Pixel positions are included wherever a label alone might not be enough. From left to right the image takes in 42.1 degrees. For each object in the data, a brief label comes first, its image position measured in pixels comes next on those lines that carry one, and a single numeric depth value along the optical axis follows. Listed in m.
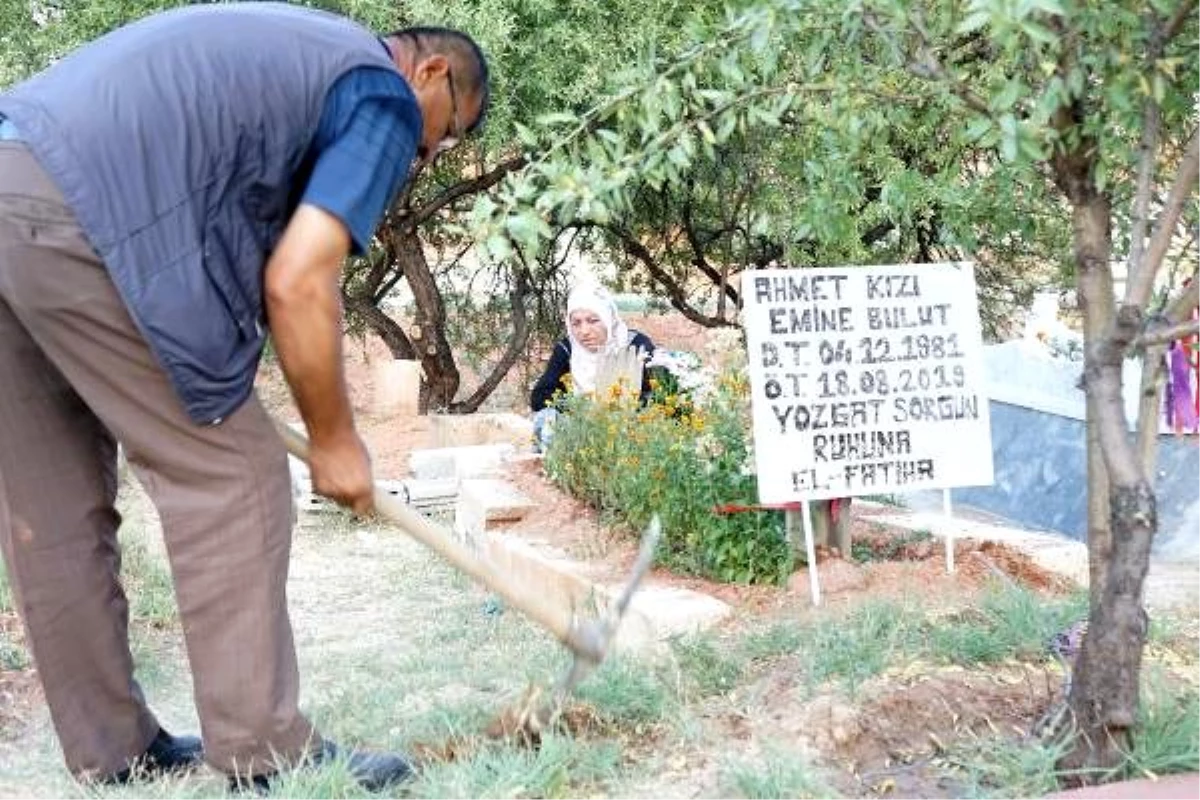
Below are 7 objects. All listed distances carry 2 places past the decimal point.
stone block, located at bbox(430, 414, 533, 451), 10.19
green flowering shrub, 5.48
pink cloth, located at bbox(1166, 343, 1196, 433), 8.53
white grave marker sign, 5.29
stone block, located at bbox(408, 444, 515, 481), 8.27
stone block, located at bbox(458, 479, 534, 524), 6.67
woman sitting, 8.08
